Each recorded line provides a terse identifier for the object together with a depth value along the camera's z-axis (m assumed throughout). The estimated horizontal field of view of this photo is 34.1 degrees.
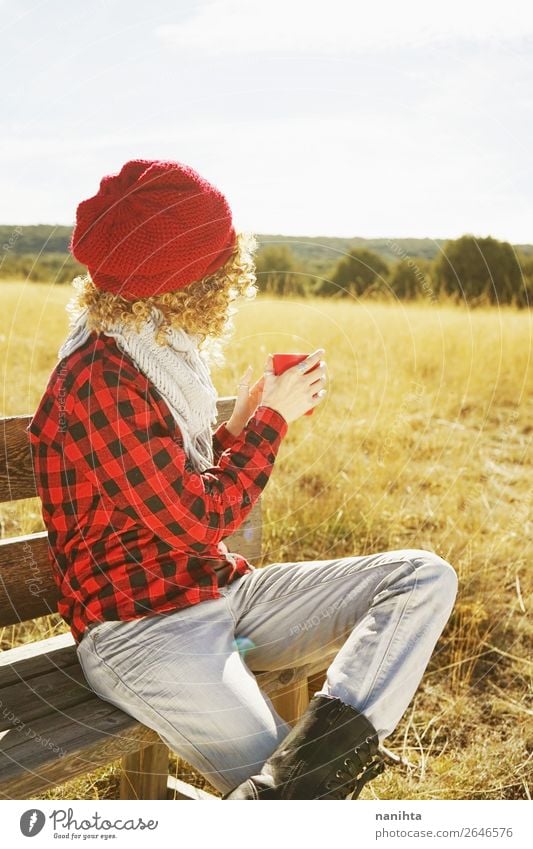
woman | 1.57
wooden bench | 1.49
